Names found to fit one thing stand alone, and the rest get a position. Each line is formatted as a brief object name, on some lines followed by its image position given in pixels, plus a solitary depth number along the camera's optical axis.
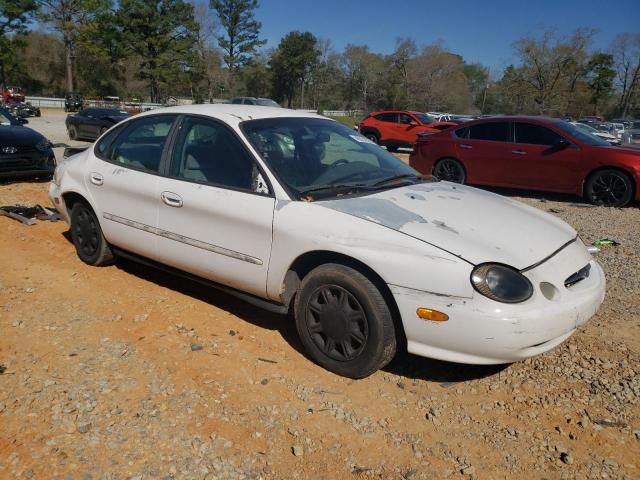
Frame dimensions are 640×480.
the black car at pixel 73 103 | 40.03
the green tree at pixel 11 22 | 48.28
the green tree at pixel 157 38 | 51.47
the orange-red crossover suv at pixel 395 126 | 18.66
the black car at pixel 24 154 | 8.20
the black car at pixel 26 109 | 29.46
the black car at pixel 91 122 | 17.17
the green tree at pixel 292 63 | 62.91
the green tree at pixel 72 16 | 49.88
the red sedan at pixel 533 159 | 8.59
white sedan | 2.73
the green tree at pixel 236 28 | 62.69
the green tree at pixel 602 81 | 56.24
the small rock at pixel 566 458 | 2.46
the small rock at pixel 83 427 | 2.57
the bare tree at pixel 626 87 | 55.97
